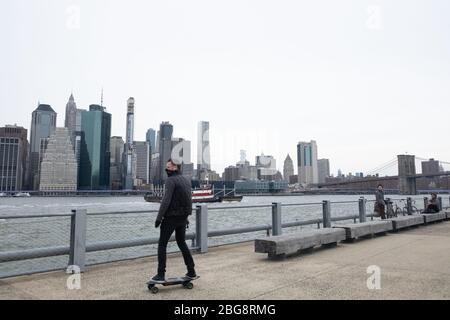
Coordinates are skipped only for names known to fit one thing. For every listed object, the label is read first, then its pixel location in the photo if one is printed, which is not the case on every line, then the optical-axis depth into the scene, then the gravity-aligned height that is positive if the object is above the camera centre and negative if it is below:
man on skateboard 5.25 -0.33
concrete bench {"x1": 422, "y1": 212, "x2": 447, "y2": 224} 14.93 -1.12
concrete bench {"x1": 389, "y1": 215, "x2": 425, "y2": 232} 12.16 -1.09
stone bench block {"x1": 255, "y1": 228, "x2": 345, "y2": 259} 7.23 -1.08
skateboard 5.09 -1.30
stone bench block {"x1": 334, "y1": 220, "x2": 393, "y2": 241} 9.60 -1.07
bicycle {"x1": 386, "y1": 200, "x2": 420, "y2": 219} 17.91 -1.03
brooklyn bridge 81.19 +2.43
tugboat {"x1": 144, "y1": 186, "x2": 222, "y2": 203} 92.50 -1.54
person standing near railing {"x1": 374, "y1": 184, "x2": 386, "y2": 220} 15.46 -0.47
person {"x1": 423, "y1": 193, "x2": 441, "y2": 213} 17.36 -0.81
